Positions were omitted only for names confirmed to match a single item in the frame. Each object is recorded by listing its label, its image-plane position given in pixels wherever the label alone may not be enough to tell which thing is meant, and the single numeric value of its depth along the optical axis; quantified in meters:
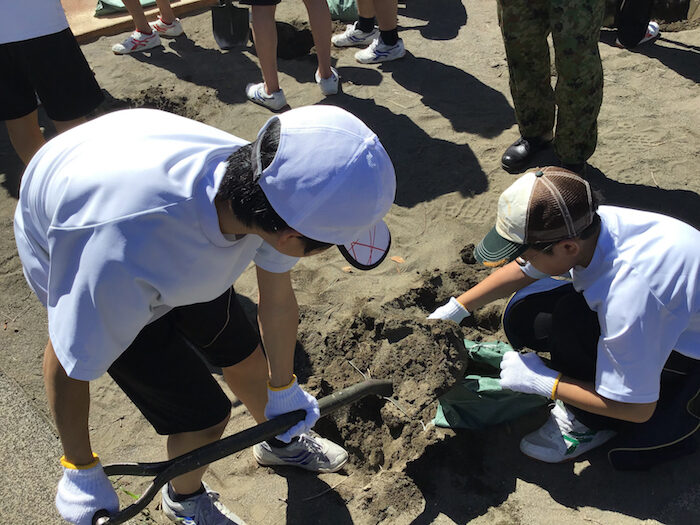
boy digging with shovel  1.29
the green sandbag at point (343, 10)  5.27
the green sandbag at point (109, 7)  5.58
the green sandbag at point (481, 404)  2.38
